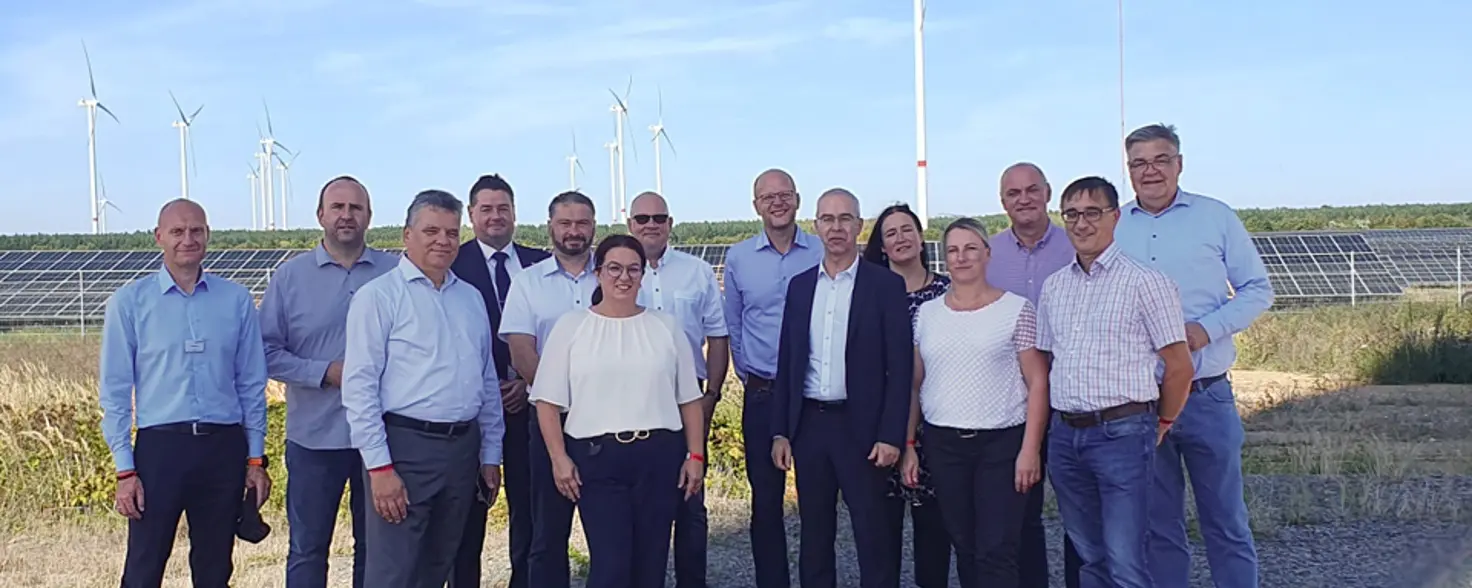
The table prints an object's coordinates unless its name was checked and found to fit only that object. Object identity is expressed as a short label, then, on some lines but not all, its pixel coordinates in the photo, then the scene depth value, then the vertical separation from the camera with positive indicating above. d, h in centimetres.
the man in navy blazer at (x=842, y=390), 494 -46
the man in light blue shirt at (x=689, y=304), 554 -11
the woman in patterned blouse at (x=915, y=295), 522 -9
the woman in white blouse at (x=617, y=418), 462 -51
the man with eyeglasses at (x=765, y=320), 548 -21
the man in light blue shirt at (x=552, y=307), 514 -11
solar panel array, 2867 +23
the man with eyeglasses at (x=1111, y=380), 428 -38
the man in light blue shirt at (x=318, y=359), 496 -29
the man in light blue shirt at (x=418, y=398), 425 -40
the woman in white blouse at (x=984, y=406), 466 -50
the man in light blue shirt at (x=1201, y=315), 482 -18
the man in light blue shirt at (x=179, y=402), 452 -42
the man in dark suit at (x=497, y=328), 533 -20
